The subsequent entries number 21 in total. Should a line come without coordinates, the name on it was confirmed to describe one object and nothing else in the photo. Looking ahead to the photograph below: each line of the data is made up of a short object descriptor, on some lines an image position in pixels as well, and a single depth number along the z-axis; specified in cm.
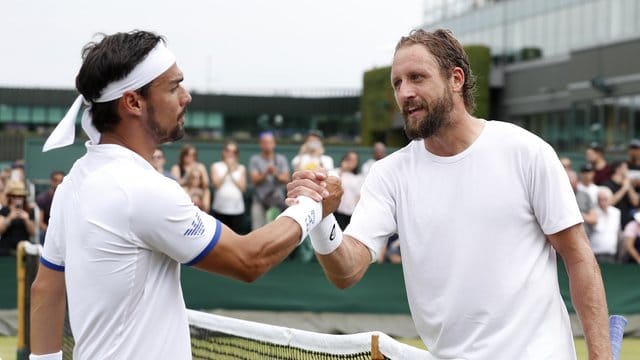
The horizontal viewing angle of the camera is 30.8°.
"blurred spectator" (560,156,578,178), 1406
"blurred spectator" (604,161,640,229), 1408
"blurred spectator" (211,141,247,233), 1356
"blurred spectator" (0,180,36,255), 1345
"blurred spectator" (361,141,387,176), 1533
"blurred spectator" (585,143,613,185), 1463
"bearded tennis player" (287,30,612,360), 396
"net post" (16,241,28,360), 992
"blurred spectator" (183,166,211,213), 1299
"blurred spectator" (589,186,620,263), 1353
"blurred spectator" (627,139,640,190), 1490
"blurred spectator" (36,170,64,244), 1336
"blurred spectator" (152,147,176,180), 1146
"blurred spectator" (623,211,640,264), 1370
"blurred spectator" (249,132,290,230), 1375
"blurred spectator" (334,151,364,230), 1351
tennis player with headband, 340
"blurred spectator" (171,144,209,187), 1313
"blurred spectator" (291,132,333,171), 1349
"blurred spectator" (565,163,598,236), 1333
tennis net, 481
